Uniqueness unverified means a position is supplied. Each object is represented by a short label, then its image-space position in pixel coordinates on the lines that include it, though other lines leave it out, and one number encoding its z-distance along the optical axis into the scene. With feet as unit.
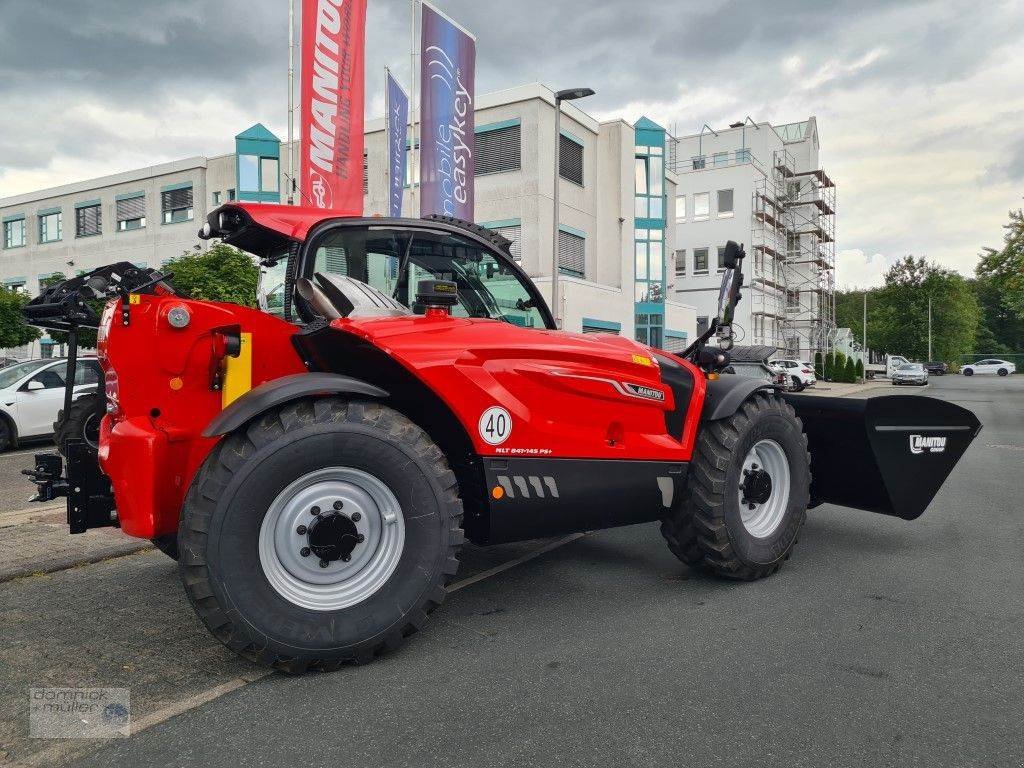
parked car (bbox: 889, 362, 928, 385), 151.43
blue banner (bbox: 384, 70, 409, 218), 56.49
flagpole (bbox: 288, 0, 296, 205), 49.29
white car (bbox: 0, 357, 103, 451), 39.83
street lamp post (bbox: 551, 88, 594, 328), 62.80
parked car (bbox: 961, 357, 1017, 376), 225.56
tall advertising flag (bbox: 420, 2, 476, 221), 52.70
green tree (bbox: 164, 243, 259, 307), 56.85
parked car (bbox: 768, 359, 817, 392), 112.37
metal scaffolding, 155.43
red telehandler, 10.17
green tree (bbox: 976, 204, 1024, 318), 70.85
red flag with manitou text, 43.93
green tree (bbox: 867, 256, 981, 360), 225.35
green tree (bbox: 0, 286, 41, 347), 92.02
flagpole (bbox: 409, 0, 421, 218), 56.80
